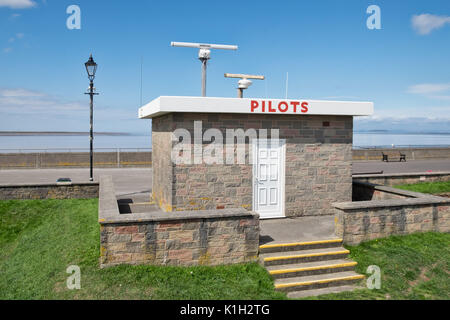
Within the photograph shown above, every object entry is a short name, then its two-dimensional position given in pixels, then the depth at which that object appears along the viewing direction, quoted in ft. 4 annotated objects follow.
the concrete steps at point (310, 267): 25.21
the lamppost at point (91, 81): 50.52
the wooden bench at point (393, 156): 112.69
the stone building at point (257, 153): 33.22
